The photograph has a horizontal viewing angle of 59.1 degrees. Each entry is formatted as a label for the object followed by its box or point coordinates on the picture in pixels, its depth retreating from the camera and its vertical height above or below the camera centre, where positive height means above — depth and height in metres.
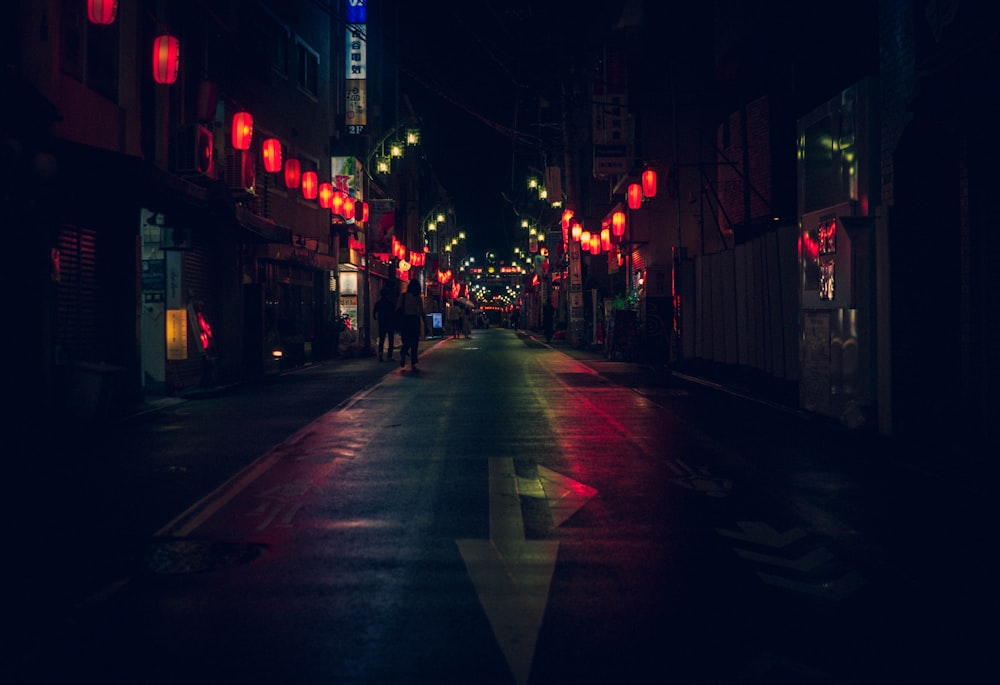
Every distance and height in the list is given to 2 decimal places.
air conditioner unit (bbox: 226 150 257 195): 22.62 +4.24
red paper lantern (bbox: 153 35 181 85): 17.56 +5.50
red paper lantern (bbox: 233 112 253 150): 22.12 +5.13
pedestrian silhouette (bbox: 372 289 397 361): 30.69 +0.57
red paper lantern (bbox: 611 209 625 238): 34.50 +4.18
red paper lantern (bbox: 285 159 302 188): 27.77 +5.09
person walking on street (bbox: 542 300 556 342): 50.75 +0.61
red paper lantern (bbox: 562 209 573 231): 46.47 +6.02
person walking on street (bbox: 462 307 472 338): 62.85 +0.35
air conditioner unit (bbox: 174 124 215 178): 18.89 +3.95
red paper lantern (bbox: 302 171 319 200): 29.72 +5.04
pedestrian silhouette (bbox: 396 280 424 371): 24.38 +0.42
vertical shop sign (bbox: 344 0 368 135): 36.41 +10.33
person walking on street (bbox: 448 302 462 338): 64.44 +0.89
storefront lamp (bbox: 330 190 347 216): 32.93 +4.91
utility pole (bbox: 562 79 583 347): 43.69 +3.25
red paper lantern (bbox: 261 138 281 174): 25.95 +5.28
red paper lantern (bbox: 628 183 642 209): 30.05 +4.56
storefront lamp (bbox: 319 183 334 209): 31.95 +5.03
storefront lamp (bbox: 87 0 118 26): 14.34 +5.30
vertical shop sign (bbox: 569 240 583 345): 43.62 +1.79
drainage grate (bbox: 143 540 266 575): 5.78 -1.51
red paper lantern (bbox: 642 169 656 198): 28.95 +4.82
